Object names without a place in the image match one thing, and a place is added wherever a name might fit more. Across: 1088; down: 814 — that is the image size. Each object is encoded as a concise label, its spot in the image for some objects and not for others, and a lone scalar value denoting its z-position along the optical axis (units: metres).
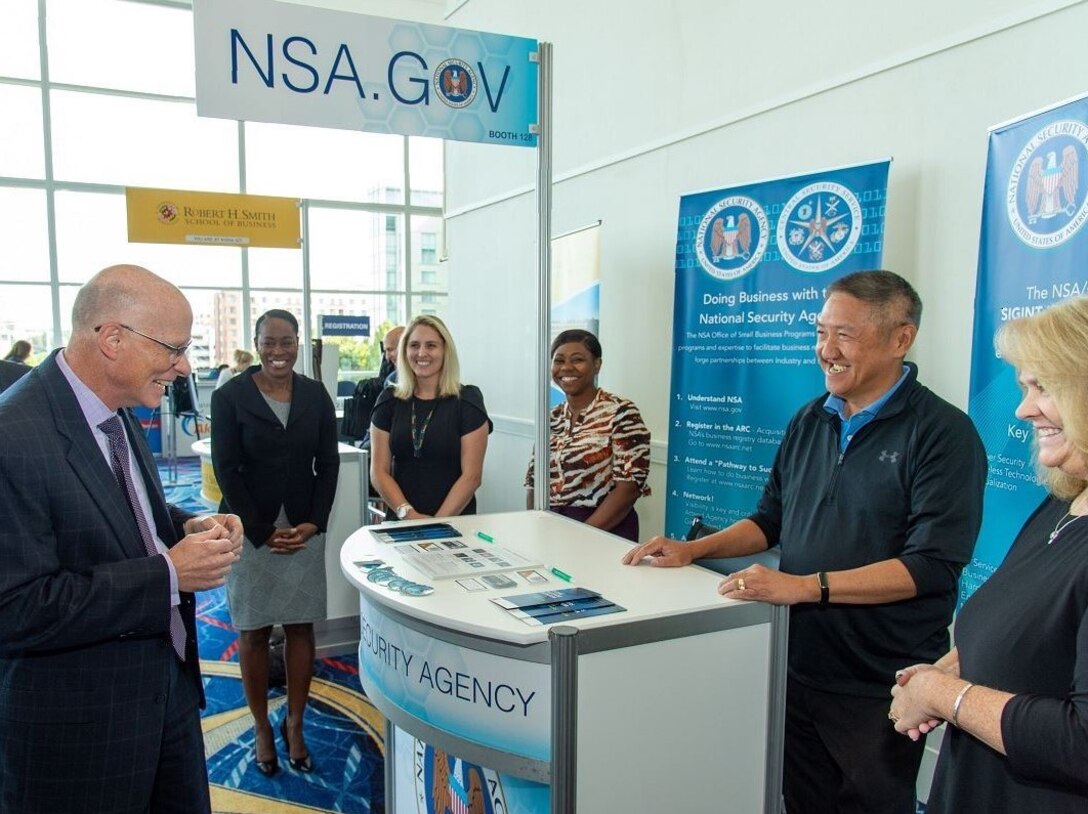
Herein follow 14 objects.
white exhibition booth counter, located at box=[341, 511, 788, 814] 1.42
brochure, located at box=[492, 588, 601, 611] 1.56
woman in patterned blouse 2.99
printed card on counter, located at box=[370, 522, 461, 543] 2.13
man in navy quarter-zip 1.56
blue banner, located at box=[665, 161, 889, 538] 2.81
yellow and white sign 6.57
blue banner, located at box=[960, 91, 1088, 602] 2.06
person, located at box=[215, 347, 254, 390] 9.34
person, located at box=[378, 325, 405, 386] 4.95
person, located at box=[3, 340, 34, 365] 7.88
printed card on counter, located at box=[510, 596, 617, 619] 1.50
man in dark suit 1.36
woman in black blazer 2.78
